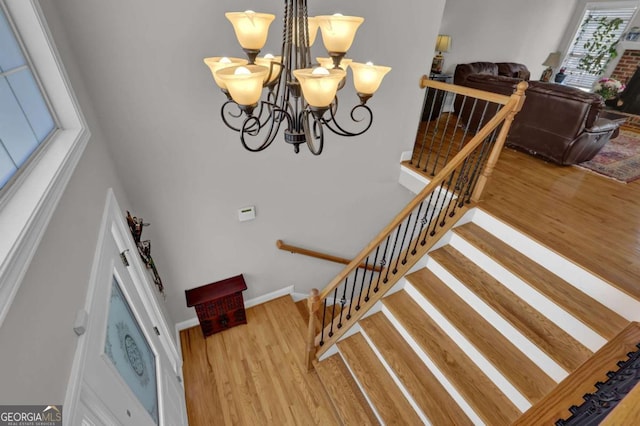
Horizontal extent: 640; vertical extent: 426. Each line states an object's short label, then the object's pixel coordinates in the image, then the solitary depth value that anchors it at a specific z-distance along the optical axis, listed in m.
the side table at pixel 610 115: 4.68
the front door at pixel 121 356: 1.08
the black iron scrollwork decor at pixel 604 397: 0.99
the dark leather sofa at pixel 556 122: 3.26
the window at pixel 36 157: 0.71
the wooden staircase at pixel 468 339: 1.99
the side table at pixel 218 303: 2.96
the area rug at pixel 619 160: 3.57
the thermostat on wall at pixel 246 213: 2.82
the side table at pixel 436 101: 4.96
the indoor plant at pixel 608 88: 5.26
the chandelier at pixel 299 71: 1.03
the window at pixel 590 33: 6.36
